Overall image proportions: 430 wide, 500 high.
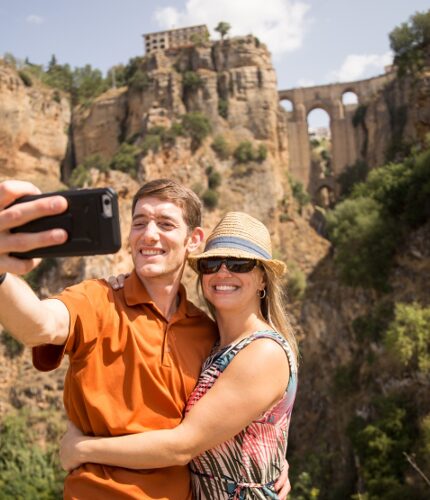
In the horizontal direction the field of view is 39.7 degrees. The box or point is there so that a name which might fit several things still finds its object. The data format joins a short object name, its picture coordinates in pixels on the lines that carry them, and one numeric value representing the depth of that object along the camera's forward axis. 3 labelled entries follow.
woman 2.29
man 2.25
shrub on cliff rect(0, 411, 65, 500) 17.78
